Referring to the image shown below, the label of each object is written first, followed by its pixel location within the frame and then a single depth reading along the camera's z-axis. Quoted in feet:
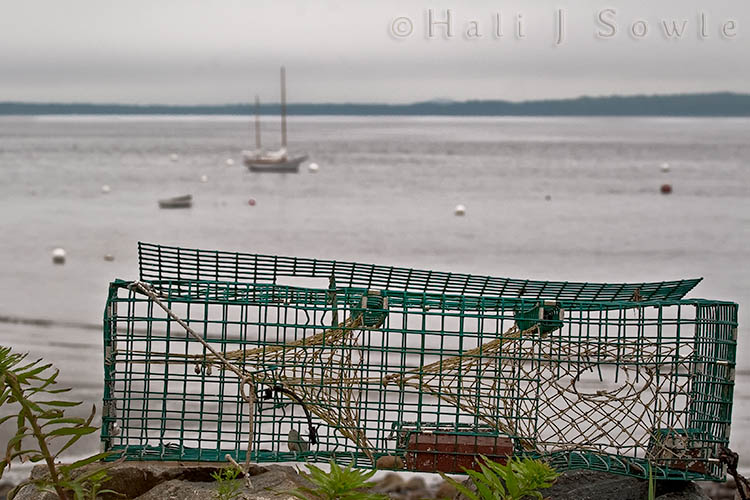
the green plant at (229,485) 16.79
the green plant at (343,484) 11.96
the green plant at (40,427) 14.11
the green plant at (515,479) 12.28
